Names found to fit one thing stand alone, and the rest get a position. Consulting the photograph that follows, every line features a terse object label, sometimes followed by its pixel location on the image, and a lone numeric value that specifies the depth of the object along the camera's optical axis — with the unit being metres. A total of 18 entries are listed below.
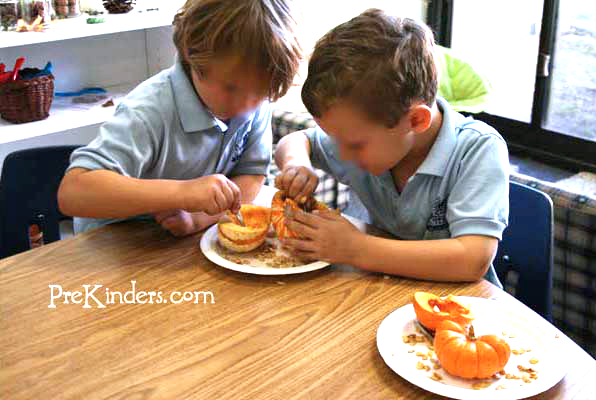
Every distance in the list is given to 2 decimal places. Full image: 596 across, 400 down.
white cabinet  2.15
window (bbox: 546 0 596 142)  2.49
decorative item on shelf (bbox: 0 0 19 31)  2.09
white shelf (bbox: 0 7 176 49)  2.01
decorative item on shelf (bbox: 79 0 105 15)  2.44
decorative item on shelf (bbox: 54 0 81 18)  2.30
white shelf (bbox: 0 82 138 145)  2.11
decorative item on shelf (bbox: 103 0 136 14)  2.40
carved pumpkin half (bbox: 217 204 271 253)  1.23
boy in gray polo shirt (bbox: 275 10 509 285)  1.14
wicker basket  2.12
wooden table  0.89
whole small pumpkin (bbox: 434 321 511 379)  0.88
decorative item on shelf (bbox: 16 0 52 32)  2.11
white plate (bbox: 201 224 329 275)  1.15
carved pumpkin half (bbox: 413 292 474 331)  0.98
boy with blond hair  1.20
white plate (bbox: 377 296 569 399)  0.87
